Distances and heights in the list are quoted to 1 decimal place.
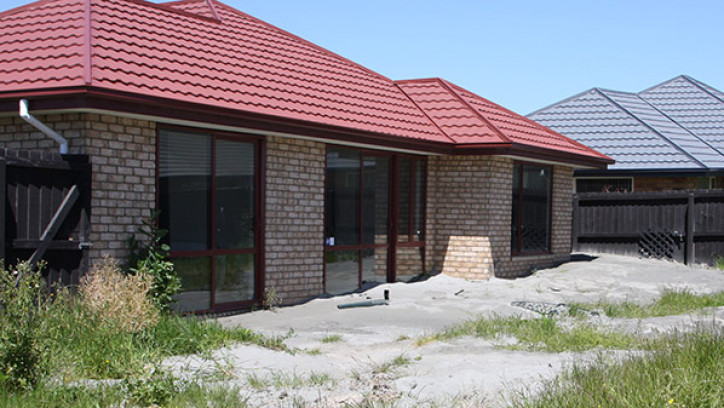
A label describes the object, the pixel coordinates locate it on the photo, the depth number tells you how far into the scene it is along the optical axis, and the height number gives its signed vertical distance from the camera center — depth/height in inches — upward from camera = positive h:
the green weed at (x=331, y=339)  361.7 -69.1
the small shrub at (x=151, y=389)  230.7 -60.0
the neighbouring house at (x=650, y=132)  917.2 +86.6
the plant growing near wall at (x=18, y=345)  238.7 -49.1
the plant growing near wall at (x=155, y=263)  378.3 -36.5
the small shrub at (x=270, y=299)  460.1 -64.3
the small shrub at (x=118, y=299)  320.2 -47.5
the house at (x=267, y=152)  379.9 +24.3
